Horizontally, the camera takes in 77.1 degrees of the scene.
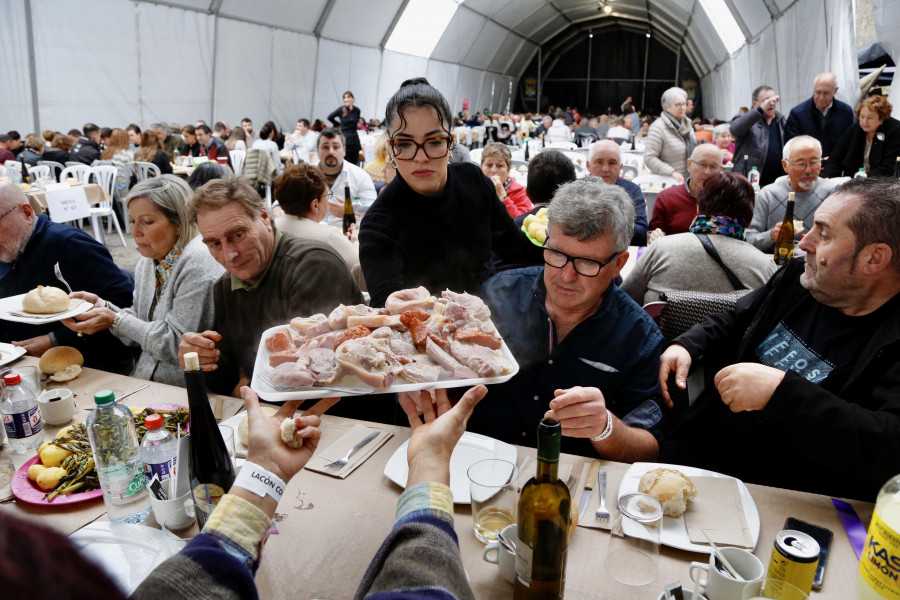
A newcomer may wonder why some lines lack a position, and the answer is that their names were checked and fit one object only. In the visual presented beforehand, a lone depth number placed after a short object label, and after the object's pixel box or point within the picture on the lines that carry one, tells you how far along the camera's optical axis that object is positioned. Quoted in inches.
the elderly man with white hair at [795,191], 150.6
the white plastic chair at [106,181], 300.2
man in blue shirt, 71.5
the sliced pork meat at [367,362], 54.4
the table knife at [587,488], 55.6
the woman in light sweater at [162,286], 90.7
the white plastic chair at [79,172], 304.5
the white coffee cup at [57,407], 71.5
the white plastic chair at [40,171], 296.8
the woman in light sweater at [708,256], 106.7
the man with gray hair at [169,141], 376.8
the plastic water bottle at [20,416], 65.4
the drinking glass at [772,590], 39.9
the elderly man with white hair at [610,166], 170.4
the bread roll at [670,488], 53.3
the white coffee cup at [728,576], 43.0
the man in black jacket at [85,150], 331.0
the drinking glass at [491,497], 49.5
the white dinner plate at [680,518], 50.4
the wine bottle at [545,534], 42.0
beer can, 42.3
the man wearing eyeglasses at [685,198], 164.6
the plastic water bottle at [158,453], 54.5
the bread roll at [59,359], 82.2
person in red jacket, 187.5
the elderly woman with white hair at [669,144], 236.4
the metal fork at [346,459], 62.2
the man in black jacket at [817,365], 58.2
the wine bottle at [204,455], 49.2
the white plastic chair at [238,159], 398.3
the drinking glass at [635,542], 47.4
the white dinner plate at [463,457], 58.1
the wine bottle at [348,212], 174.4
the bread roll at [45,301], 86.4
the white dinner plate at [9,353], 87.7
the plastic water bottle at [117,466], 55.0
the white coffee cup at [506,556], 46.8
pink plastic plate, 57.5
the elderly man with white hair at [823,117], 240.4
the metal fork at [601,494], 53.6
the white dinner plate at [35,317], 83.4
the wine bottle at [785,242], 134.9
